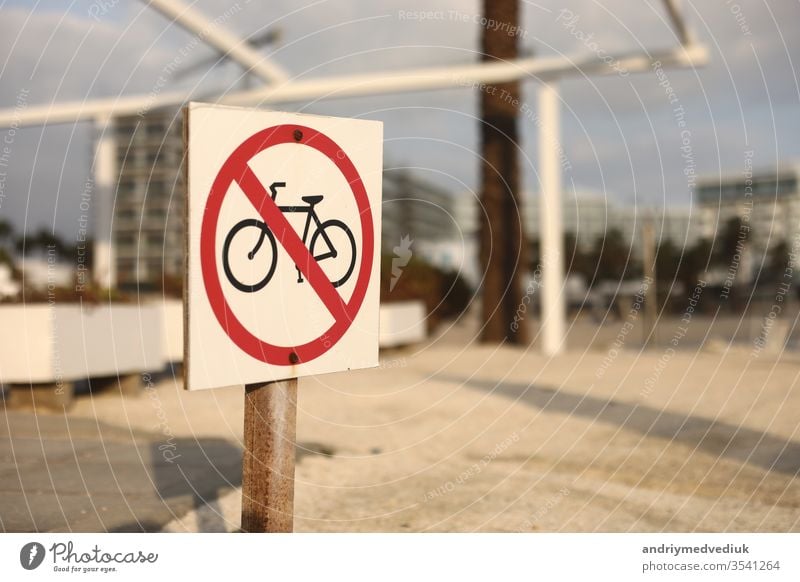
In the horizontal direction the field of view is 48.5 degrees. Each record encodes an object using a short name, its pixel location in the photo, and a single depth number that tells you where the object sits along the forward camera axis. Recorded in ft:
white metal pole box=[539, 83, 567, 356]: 48.88
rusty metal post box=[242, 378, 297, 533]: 8.87
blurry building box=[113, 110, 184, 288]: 169.68
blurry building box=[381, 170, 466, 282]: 84.38
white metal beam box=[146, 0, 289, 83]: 37.96
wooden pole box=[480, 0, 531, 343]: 50.16
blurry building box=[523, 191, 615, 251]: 230.44
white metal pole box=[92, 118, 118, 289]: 53.52
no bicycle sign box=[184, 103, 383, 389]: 7.86
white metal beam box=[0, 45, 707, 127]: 43.62
